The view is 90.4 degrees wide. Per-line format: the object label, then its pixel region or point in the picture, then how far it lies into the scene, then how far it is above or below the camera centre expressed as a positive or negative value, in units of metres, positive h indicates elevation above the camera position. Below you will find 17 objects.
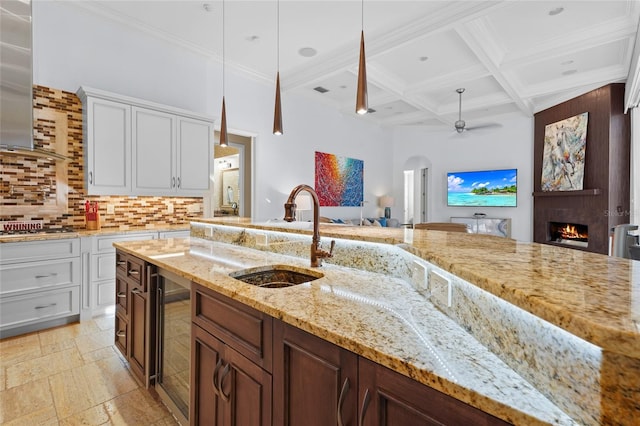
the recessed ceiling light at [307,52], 4.23 +2.17
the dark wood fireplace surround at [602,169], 4.62 +0.66
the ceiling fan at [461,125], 5.06 +1.48
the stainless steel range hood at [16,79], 2.70 +1.15
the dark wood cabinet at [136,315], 1.81 -0.65
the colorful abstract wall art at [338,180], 6.12 +0.66
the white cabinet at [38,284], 2.64 -0.65
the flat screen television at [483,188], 6.47 +0.53
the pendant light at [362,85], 1.83 +0.74
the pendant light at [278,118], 2.47 +0.73
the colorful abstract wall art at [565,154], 5.11 +1.02
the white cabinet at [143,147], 3.24 +0.72
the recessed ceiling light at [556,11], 3.37 +2.18
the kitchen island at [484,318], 0.46 -0.26
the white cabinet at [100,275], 3.04 -0.62
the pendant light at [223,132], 2.75 +0.69
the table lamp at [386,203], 7.36 +0.21
